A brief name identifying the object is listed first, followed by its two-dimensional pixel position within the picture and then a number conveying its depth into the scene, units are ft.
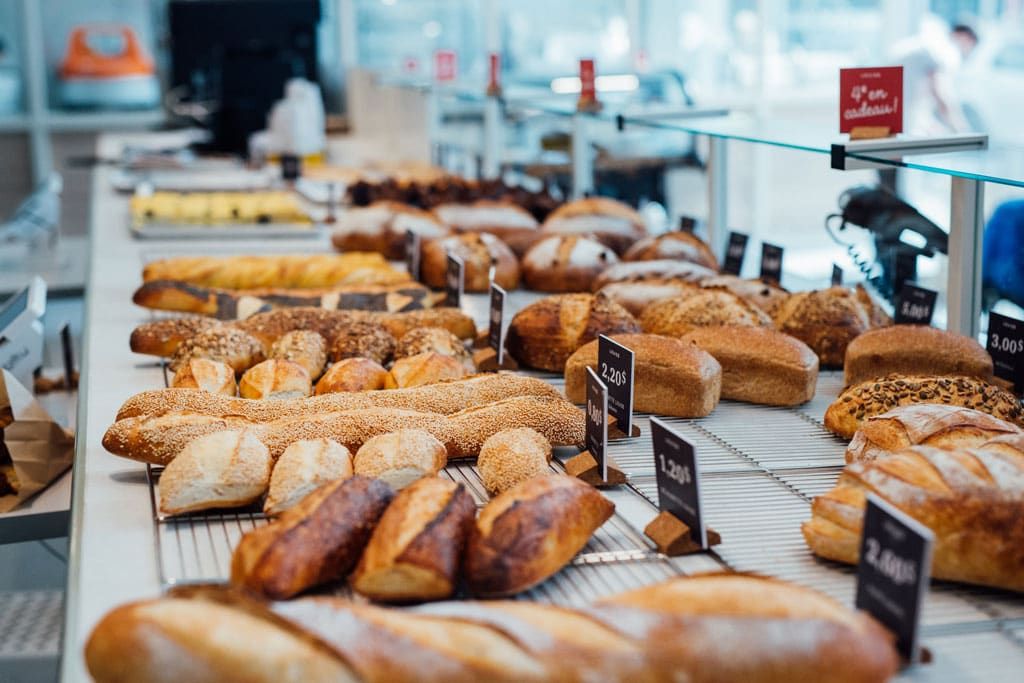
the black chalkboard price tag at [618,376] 5.13
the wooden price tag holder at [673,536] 4.15
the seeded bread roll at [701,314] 6.66
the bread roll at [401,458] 4.48
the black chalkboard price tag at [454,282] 7.90
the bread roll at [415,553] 3.62
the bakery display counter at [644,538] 3.65
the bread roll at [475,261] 8.79
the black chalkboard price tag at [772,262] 8.36
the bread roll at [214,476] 4.35
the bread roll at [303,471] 4.31
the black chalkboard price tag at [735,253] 8.84
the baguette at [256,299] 7.55
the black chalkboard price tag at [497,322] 6.61
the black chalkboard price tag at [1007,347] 5.93
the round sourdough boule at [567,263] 8.59
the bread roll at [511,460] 4.60
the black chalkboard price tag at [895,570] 3.19
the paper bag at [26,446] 6.13
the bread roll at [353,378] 5.84
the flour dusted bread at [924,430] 4.55
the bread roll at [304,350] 6.30
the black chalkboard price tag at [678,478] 4.08
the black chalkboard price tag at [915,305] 6.76
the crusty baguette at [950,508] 3.78
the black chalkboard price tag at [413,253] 9.14
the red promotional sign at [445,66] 16.71
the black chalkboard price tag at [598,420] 4.74
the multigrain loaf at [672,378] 5.77
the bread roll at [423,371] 5.96
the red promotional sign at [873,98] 6.71
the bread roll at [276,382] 5.79
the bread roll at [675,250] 8.49
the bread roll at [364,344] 6.47
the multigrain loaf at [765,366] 5.98
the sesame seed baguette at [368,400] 5.21
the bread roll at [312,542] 3.63
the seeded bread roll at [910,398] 5.17
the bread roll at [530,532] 3.70
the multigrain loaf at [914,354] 5.74
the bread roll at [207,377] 5.79
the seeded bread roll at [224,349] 6.27
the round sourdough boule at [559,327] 6.53
